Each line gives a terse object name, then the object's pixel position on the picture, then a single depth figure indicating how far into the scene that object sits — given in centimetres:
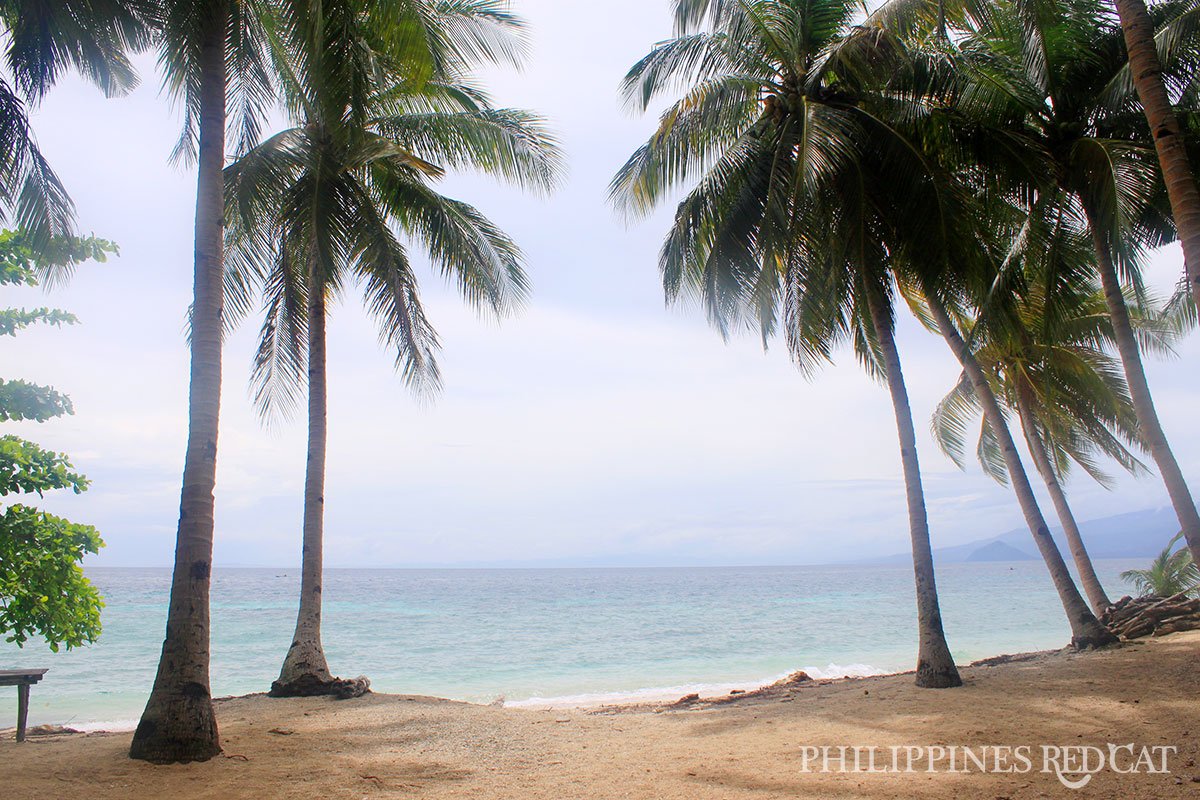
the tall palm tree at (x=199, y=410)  527
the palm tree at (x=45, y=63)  666
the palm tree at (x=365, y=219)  934
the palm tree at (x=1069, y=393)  1204
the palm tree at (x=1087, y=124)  848
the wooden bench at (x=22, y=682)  616
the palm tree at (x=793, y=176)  868
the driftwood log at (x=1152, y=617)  1071
